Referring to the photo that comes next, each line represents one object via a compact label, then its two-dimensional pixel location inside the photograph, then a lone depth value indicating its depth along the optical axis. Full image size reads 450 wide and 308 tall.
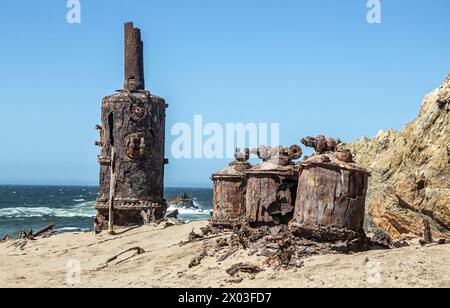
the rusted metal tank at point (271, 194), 11.30
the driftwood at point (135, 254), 12.20
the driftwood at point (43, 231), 17.61
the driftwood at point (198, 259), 10.45
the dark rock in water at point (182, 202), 64.62
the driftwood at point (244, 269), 9.41
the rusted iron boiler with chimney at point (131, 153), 16.92
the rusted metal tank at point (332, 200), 9.88
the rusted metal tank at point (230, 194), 13.49
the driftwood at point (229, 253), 10.38
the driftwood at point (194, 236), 12.70
